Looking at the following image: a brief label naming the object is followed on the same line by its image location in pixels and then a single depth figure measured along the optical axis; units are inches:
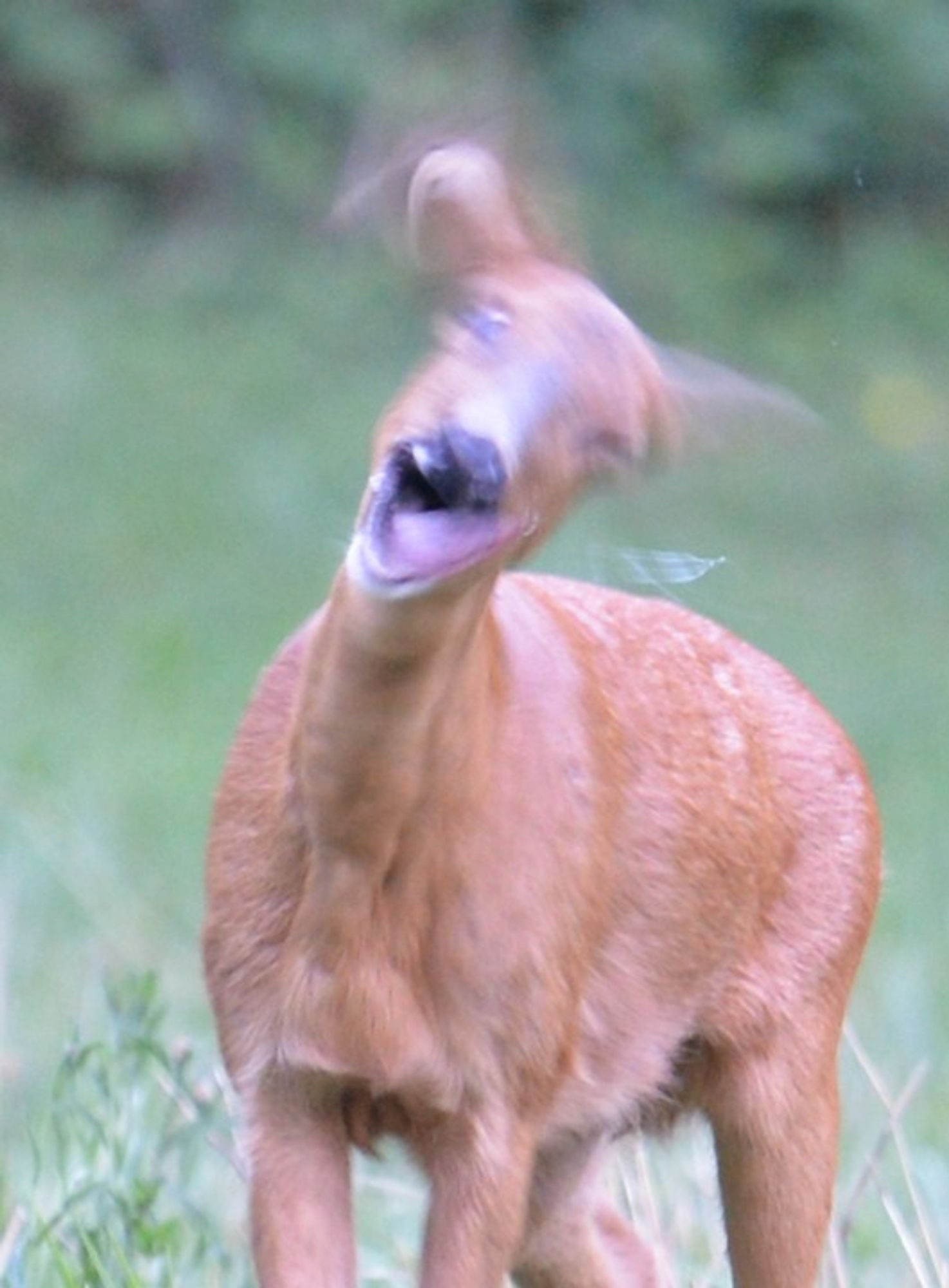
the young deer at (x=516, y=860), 313.3
